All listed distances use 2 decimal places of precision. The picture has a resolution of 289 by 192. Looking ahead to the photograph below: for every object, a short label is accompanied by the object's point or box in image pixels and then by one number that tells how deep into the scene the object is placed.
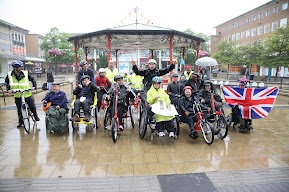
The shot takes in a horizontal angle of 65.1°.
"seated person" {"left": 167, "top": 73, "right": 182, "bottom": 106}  6.50
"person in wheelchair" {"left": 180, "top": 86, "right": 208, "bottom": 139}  5.40
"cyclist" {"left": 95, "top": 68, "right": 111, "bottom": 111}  7.40
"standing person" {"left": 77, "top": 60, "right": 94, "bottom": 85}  6.83
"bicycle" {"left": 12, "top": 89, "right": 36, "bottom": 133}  5.94
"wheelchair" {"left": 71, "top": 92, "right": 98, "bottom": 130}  5.65
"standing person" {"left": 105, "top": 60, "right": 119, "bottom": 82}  8.77
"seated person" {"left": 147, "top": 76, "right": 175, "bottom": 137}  5.12
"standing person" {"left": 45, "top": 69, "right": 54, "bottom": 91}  15.79
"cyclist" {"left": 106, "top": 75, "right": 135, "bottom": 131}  5.72
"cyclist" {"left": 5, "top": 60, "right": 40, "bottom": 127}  5.88
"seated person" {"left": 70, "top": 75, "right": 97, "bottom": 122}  5.66
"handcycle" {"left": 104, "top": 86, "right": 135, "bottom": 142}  5.19
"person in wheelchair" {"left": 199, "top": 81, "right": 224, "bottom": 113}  5.91
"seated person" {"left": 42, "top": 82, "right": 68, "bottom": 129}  5.69
